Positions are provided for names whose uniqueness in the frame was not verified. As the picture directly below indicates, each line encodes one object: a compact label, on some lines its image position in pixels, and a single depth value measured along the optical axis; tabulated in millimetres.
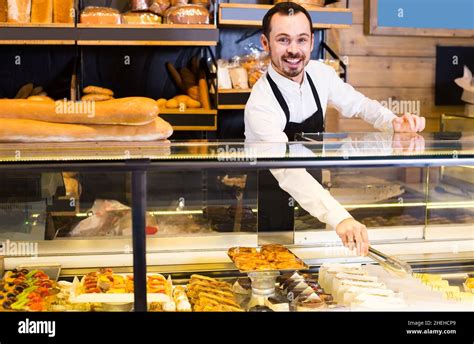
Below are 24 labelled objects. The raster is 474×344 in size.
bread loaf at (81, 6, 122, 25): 3533
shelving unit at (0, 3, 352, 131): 3477
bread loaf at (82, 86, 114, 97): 3742
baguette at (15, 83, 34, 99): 3801
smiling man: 1866
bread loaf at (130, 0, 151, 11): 3656
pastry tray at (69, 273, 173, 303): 1710
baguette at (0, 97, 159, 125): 1615
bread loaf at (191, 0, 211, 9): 3778
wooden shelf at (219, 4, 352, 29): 3668
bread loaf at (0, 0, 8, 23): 3512
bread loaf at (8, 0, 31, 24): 3496
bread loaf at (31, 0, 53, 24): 3521
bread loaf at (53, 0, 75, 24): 3555
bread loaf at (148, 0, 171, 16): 3656
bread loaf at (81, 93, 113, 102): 3686
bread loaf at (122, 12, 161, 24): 3582
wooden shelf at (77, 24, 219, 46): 3514
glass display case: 1497
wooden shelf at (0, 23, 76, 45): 3443
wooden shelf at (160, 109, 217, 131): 3648
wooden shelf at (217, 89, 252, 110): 3697
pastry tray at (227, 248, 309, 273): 1822
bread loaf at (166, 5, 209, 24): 3596
